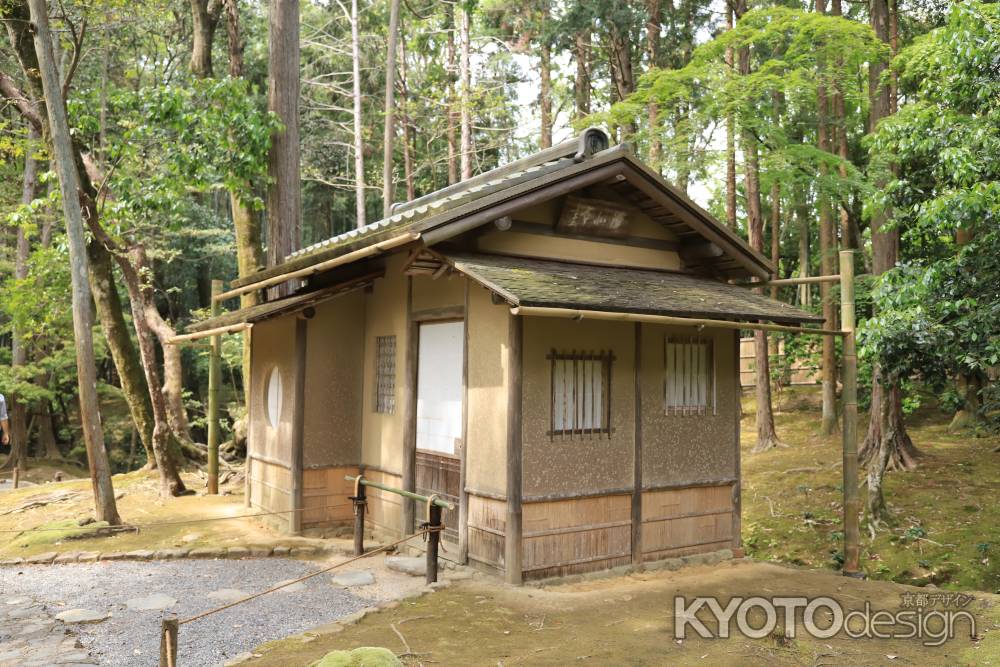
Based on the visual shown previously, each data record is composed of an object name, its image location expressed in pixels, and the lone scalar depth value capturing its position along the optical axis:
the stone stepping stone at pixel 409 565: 8.29
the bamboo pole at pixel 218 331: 10.05
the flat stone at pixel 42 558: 9.02
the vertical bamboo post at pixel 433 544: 7.48
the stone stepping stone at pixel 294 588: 7.79
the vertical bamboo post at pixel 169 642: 4.48
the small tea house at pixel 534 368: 7.77
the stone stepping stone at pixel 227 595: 7.58
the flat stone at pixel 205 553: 9.36
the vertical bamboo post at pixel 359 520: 9.10
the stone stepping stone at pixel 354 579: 8.06
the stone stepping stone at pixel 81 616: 6.77
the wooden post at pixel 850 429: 9.14
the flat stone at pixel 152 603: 7.23
